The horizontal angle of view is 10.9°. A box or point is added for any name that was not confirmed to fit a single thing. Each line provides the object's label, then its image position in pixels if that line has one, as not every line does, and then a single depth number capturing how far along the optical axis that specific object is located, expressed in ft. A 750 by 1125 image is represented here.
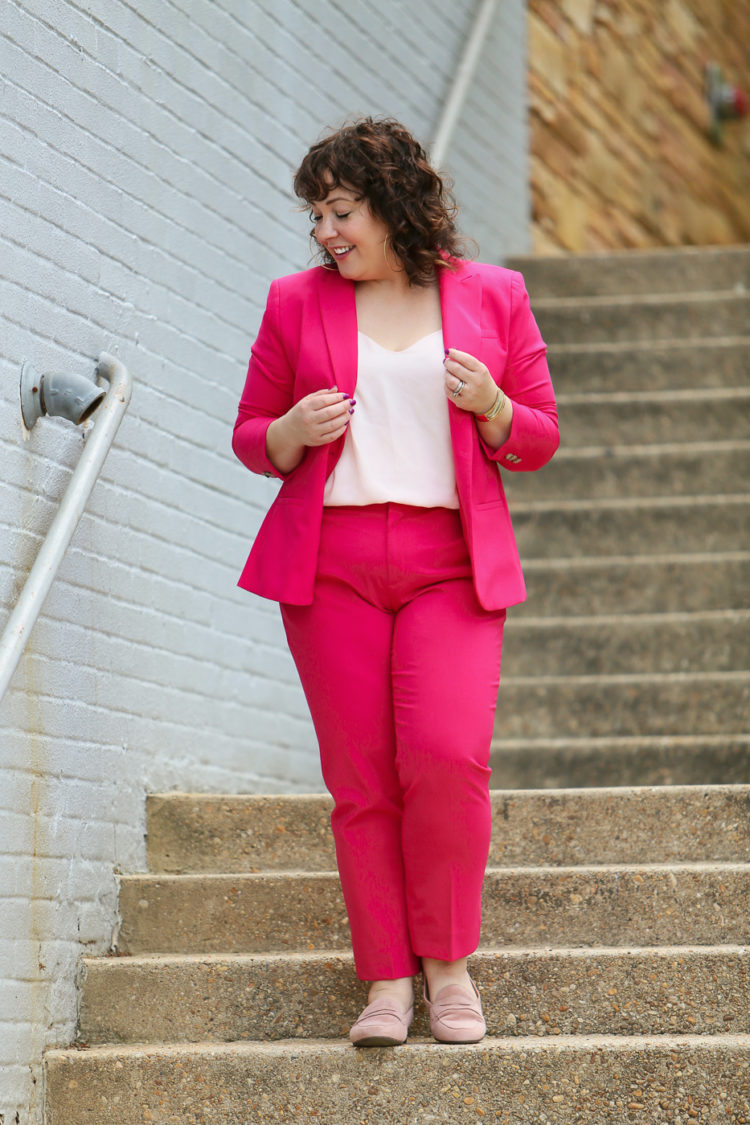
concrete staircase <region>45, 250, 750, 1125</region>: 24.44
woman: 24.37
